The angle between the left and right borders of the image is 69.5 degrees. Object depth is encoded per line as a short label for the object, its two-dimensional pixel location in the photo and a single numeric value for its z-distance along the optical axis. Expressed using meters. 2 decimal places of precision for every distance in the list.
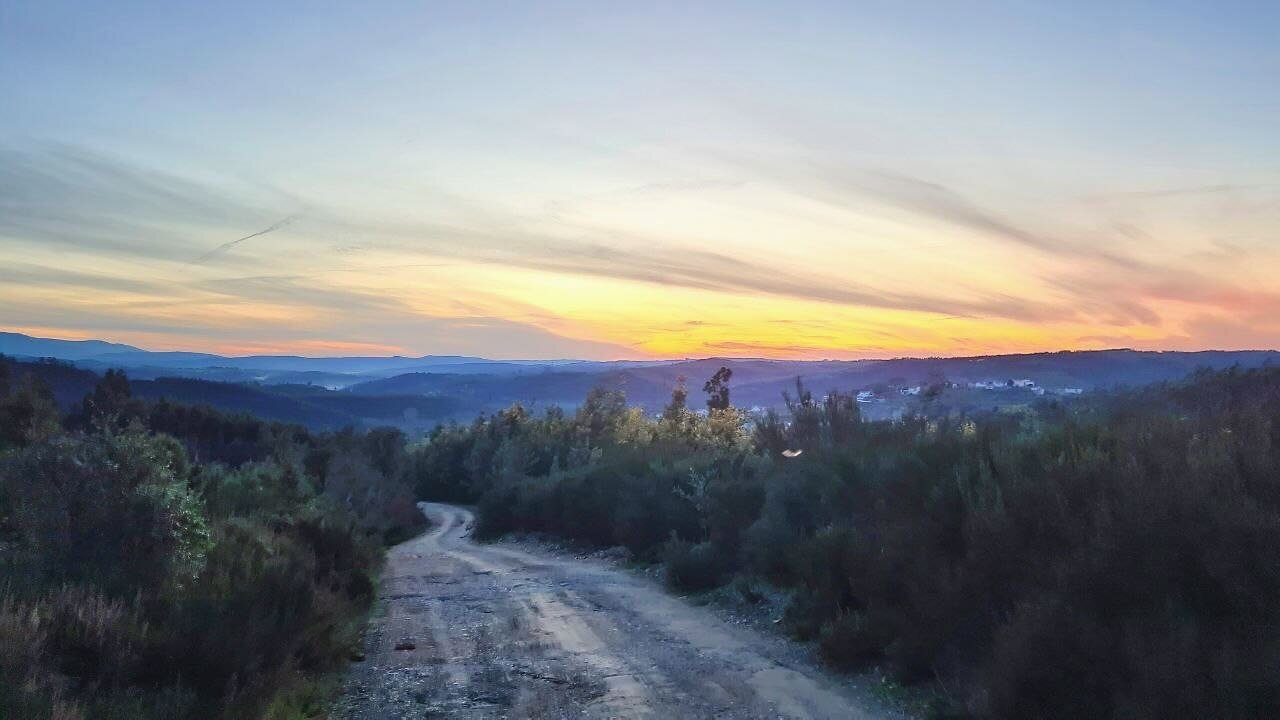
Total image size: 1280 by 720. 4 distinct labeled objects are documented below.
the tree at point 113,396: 36.12
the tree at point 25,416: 20.33
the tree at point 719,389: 53.69
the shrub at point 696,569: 14.89
